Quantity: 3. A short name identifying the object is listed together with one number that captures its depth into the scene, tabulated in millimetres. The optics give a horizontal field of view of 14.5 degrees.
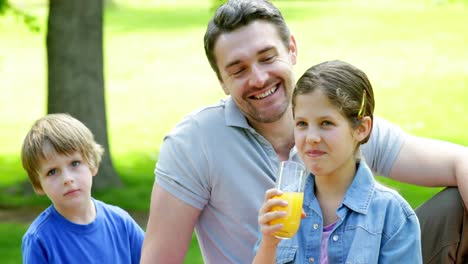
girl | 6065
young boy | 7791
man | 7331
